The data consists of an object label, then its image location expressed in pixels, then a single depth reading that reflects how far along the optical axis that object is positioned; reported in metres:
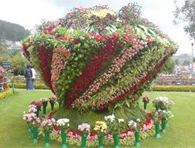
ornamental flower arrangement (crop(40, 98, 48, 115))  7.88
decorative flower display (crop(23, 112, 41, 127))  5.38
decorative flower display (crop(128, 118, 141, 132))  5.15
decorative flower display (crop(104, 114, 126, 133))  4.99
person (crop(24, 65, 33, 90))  13.84
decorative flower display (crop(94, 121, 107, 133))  4.87
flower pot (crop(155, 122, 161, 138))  5.85
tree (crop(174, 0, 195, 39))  23.52
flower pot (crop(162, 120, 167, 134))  6.16
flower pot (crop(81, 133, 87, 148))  4.96
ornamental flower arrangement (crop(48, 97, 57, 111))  8.24
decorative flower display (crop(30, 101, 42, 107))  7.37
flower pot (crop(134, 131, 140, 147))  5.29
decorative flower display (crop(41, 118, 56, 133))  5.09
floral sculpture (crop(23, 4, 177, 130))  5.25
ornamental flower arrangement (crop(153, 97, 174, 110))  7.26
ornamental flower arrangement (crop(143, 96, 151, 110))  8.50
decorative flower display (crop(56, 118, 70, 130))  4.94
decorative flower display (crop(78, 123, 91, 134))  4.86
